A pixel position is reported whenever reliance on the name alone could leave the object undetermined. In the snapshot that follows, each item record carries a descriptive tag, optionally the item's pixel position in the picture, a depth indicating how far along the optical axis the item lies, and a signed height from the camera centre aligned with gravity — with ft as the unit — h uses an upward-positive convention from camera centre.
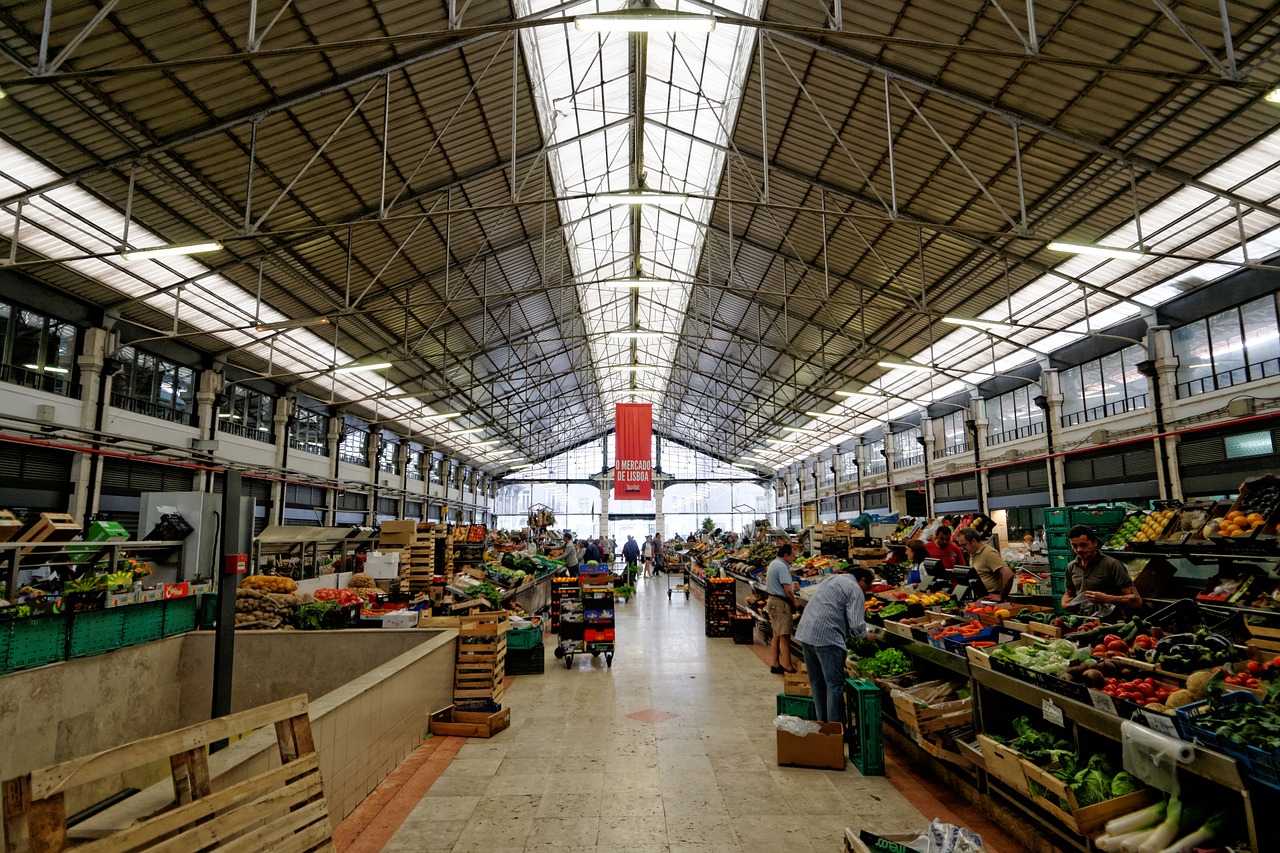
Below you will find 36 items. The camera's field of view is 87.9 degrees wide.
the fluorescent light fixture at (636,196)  31.68 +15.67
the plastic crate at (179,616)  22.95 -2.95
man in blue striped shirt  17.94 -3.10
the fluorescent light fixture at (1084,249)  25.64 +10.23
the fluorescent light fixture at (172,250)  23.80 +10.13
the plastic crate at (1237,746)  8.09 -3.04
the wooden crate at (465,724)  19.67 -5.83
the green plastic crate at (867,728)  16.38 -5.21
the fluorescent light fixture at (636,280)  41.21 +15.24
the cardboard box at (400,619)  24.27 -3.32
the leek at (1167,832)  9.40 -4.52
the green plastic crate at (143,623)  21.08 -2.92
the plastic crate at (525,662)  29.27 -6.01
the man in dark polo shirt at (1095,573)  16.65 -1.50
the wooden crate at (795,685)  20.93 -5.16
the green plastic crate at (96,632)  19.42 -2.93
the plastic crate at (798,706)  18.42 -5.15
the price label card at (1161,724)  9.71 -3.11
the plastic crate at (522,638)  29.00 -4.91
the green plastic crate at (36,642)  17.53 -2.92
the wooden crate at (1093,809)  10.37 -4.61
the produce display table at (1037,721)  8.36 -3.94
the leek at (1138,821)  9.98 -4.60
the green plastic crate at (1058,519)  27.89 -0.20
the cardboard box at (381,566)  39.52 -2.25
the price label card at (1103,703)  10.98 -3.15
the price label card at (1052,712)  12.37 -3.69
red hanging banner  64.57 +6.81
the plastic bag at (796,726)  16.79 -5.21
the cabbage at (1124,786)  10.77 -4.41
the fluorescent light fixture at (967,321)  34.10 +10.16
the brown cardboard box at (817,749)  16.69 -5.76
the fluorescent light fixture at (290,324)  33.81 +10.58
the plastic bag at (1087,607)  16.07 -2.32
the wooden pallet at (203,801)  6.47 -3.20
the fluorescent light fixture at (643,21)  19.38 +14.74
